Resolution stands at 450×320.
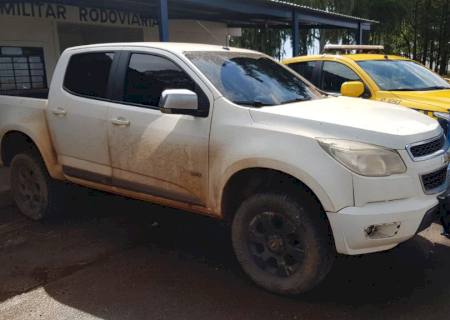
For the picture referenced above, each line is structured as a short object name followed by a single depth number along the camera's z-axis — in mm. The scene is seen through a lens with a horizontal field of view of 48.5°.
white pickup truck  3209
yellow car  6031
